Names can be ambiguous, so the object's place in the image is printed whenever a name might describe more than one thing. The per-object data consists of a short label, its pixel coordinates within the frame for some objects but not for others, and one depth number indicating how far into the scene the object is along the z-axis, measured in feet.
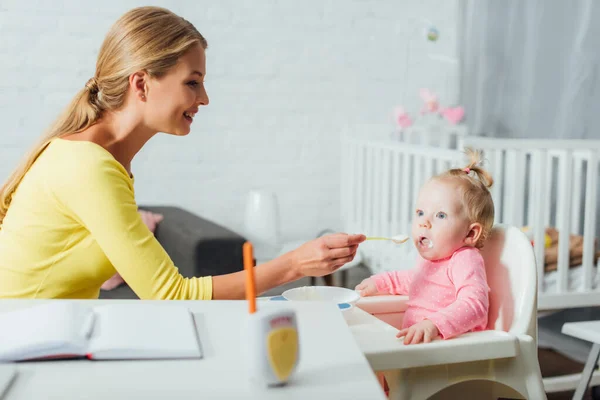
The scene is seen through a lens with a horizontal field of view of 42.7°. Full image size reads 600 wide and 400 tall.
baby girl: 4.71
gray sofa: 8.30
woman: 4.25
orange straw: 2.72
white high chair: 3.76
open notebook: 2.89
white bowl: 4.57
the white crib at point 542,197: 8.11
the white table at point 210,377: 2.60
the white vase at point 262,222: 11.18
